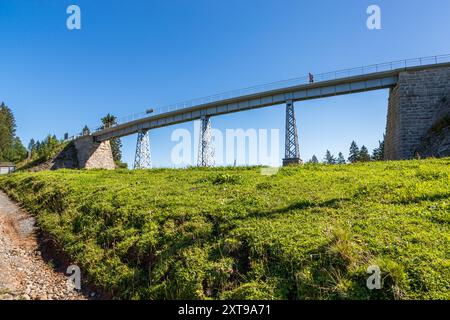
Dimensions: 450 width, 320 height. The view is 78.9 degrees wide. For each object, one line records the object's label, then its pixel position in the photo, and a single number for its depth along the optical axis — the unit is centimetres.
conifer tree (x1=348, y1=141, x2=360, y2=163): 8269
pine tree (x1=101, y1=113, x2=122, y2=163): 8812
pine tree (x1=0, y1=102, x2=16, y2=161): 8662
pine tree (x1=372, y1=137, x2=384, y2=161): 7214
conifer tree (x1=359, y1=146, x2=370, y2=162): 7928
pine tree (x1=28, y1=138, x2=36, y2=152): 12425
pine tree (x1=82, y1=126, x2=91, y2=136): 5681
